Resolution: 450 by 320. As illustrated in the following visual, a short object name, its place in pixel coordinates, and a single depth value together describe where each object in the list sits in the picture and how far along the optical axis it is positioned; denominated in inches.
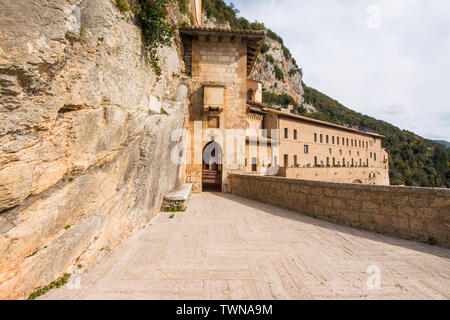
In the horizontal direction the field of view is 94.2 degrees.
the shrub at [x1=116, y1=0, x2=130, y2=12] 144.4
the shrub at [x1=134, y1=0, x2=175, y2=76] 175.5
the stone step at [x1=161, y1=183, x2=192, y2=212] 259.0
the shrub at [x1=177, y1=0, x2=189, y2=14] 388.3
